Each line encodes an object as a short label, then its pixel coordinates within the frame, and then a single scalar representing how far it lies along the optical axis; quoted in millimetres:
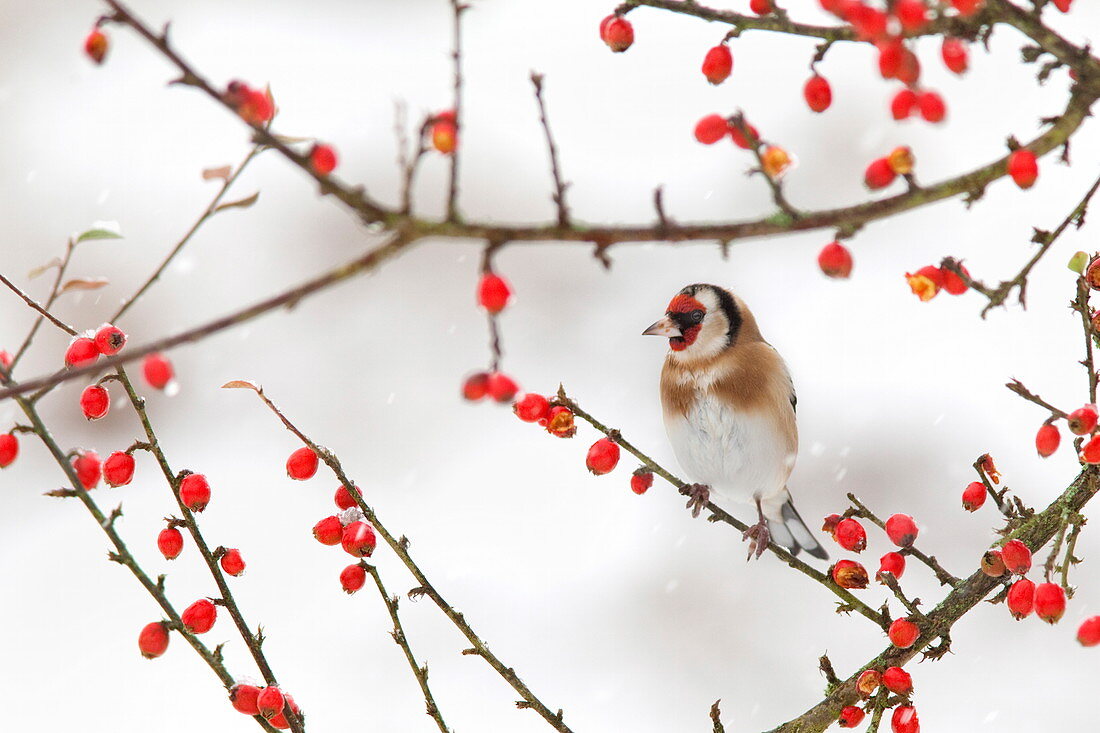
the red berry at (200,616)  5075
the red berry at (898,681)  5056
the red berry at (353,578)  5087
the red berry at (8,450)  5063
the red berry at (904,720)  5072
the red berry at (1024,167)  3758
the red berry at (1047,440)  5049
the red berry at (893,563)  5097
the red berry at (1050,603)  5050
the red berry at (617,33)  5052
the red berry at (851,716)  5074
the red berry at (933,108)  4206
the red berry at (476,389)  3595
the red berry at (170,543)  5078
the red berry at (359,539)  5076
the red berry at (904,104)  4345
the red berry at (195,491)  5078
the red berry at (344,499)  5086
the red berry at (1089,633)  5053
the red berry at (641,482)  5135
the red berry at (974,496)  5095
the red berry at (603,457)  5112
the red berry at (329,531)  5083
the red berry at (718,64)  5058
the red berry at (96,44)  3582
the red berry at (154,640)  5061
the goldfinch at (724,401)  5230
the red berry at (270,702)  5052
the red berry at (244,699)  5057
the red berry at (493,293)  3496
